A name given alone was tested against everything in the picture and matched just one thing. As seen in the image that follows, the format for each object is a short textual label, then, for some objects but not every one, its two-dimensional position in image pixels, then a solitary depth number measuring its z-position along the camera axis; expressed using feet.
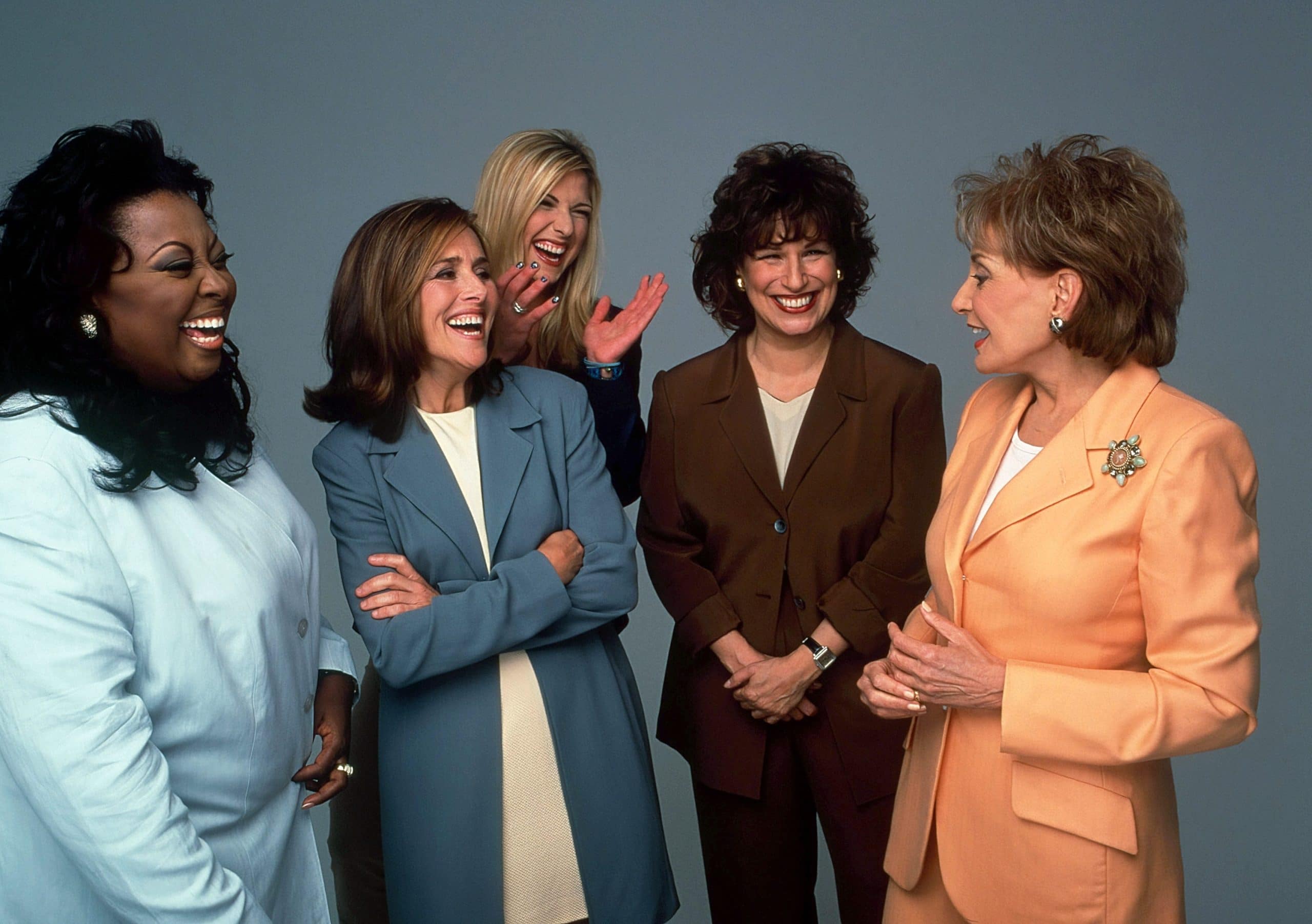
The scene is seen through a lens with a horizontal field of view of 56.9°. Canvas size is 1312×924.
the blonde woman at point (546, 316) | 9.75
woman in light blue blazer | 5.41
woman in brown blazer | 9.25
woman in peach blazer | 6.22
